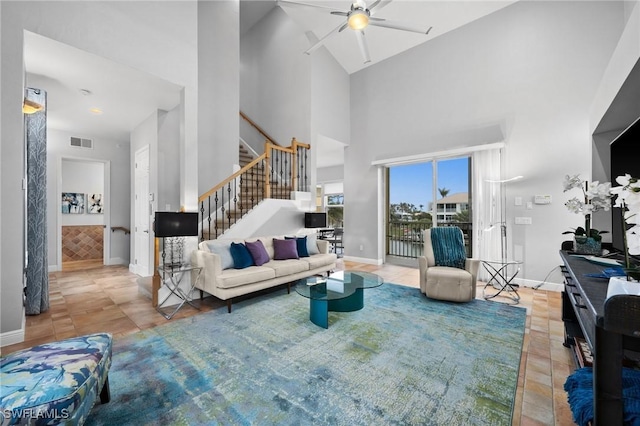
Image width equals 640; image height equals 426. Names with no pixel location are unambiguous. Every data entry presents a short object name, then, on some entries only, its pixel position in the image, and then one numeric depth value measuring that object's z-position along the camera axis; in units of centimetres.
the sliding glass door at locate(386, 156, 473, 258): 534
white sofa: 332
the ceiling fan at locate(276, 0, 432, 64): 320
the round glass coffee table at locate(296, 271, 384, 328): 285
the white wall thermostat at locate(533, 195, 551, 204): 426
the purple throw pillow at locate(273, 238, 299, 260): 430
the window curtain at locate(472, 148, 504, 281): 464
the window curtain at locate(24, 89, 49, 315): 316
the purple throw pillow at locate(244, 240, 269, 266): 388
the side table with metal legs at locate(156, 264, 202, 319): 342
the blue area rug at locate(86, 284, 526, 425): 164
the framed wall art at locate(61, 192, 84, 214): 685
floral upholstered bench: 111
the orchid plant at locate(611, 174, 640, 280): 121
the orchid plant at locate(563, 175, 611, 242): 212
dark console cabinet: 93
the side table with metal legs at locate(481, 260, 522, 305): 381
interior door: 505
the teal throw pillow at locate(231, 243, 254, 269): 367
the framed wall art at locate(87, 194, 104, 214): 725
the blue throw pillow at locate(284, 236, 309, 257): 465
